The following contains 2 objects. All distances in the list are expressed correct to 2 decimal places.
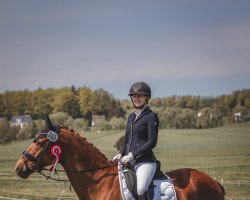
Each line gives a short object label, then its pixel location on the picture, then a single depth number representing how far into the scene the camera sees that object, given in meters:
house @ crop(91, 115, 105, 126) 133.76
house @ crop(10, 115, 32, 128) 138.38
